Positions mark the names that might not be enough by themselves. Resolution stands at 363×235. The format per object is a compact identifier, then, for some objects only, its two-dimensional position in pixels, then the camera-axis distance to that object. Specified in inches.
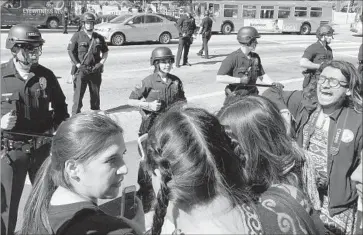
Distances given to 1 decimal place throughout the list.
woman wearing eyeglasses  138.0
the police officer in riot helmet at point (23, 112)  160.4
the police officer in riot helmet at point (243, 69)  250.7
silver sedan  830.5
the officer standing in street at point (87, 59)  338.3
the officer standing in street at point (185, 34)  606.2
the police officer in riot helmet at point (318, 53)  327.3
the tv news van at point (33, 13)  1080.8
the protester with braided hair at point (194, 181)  71.1
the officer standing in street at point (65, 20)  1023.6
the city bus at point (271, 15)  1211.4
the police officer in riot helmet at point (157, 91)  220.7
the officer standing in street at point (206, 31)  687.1
